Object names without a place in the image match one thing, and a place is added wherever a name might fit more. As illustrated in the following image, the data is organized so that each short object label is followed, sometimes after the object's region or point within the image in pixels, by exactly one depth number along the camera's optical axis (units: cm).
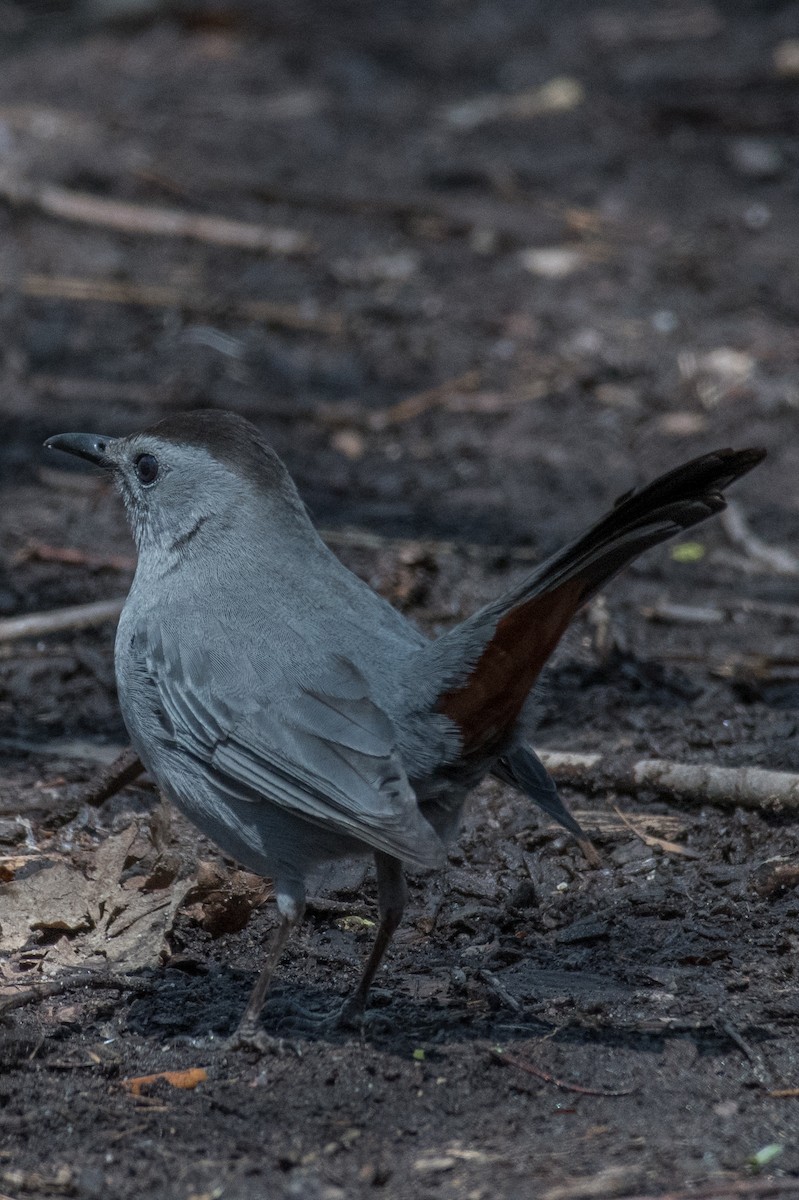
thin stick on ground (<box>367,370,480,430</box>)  1566
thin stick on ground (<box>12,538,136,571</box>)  1262
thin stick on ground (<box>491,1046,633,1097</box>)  680
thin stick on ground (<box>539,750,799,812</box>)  919
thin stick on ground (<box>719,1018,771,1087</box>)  684
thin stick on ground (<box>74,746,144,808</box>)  949
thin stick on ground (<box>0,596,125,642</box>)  1128
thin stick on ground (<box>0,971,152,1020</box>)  780
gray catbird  699
